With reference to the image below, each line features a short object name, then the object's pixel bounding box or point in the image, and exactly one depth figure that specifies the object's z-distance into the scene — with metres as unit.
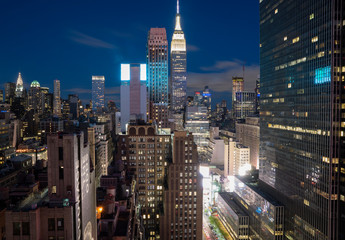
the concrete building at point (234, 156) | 165.62
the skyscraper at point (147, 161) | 93.69
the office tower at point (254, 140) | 188.12
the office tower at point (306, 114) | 65.06
